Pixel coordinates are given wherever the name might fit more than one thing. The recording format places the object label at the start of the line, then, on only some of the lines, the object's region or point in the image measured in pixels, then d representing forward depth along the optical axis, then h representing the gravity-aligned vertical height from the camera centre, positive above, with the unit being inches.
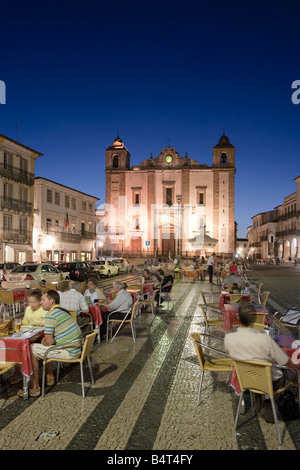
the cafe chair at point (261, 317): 240.1 -47.8
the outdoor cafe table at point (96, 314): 279.3 -53.4
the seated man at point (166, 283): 431.6 -44.3
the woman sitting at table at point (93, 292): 308.7 -40.6
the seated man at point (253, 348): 147.4 -42.5
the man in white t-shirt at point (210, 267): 775.1 -43.9
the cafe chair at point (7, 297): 372.5 -53.5
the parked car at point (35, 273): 581.3 -47.2
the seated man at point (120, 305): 285.0 -47.0
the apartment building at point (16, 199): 1181.1 +168.4
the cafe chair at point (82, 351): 175.9 -51.5
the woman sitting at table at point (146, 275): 440.1 -35.2
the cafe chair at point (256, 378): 136.3 -52.0
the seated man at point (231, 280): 404.8 -37.8
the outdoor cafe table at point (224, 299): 332.6 -49.1
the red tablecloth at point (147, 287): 416.6 -48.4
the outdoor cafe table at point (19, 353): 172.6 -52.3
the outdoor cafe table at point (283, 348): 162.4 -48.3
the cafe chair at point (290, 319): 265.1 -54.8
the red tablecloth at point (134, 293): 347.1 -46.4
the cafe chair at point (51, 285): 412.6 -47.0
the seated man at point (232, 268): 555.2 -33.7
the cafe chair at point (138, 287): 401.6 -45.6
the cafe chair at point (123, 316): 279.6 -56.5
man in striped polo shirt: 180.1 -47.5
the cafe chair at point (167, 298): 489.1 -73.1
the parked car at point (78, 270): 859.4 -57.4
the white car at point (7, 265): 798.0 -44.2
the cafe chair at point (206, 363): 167.6 -57.7
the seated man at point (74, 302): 265.0 -41.5
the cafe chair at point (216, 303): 356.6 -57.2
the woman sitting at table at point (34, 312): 210.9 -39.6
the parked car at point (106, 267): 976.8 -58.7
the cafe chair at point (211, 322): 278.0 -58.9
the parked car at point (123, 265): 1143.7 -62.1
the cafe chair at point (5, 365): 164.9 -56.8
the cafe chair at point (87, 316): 244.8 -56.2
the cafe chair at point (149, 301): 359.9 -56.3
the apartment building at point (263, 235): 2576.3 +95.9
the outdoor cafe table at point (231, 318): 252.4 -50.9
